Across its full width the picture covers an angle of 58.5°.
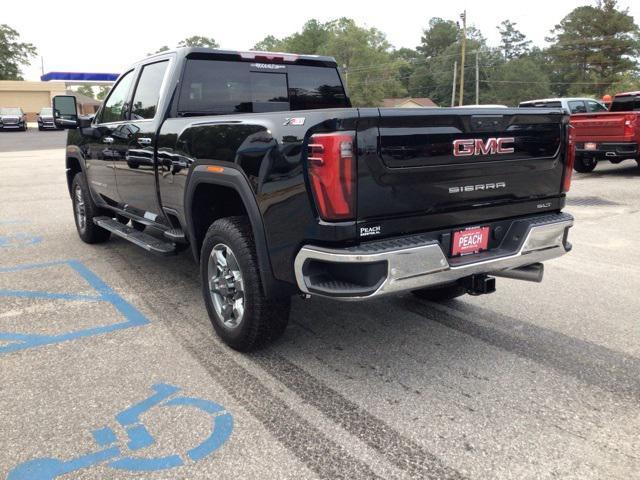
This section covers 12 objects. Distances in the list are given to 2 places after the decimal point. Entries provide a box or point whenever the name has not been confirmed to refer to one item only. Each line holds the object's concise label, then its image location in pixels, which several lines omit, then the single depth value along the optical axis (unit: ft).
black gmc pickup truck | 9.52
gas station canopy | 202.81
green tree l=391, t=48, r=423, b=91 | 320.50
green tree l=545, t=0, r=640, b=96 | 232.94
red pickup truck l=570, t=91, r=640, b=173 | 39.47
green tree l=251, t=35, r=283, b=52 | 385.09
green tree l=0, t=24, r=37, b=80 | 253.65
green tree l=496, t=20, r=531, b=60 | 374.84
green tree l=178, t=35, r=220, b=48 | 382.18
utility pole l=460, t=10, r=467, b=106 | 161.31
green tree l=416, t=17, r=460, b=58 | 389.80
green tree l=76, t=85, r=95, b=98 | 482.24
